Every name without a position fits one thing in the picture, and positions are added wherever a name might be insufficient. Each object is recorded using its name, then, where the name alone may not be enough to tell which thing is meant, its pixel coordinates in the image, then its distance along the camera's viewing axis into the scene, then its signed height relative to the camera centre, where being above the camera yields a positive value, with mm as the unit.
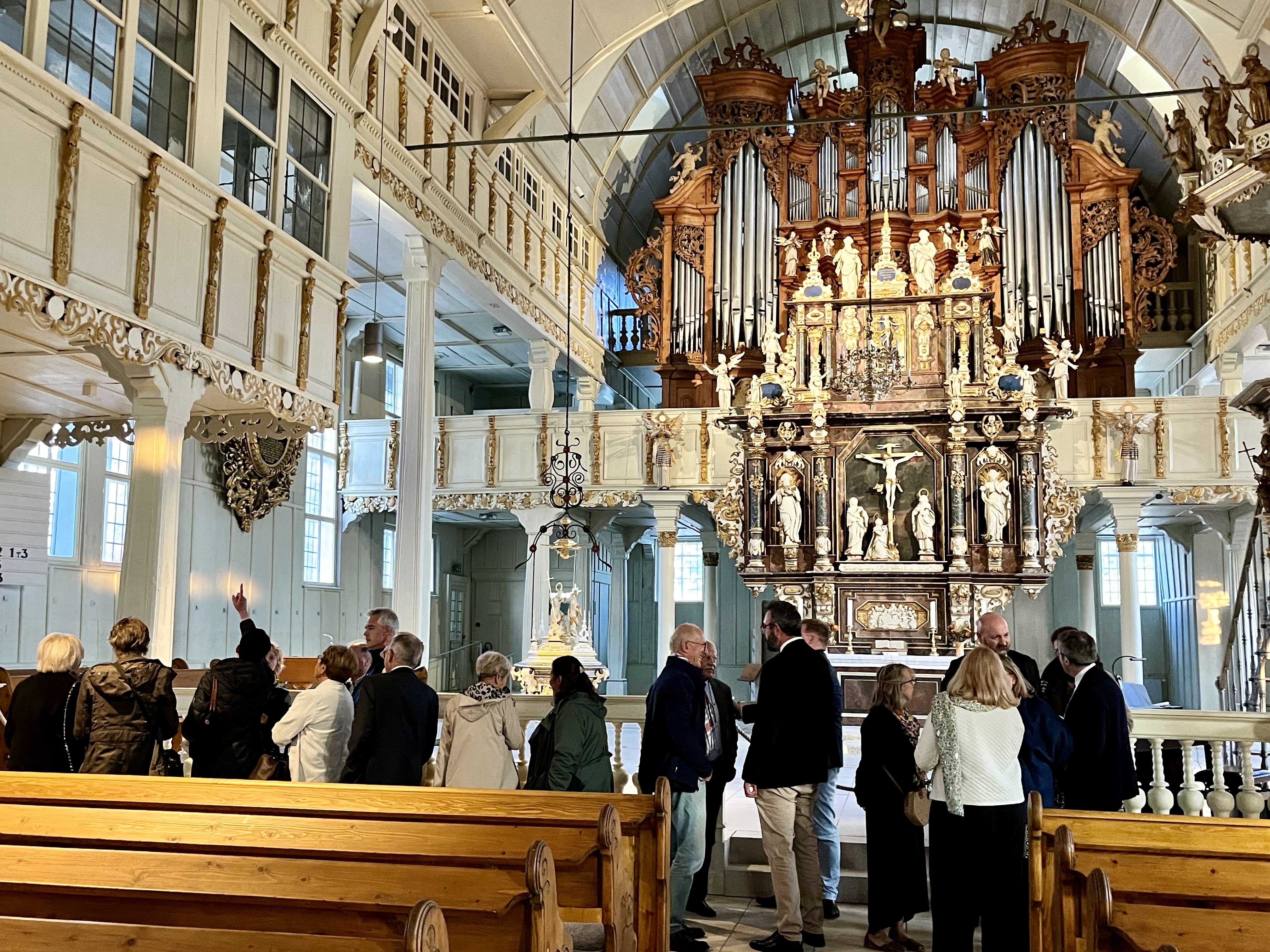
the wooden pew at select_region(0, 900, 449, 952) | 2605 -734
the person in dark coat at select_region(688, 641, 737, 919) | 6578 -853
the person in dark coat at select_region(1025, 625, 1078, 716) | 6453 -392
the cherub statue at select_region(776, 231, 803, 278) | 18000 +5531
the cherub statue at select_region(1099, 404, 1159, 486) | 16406 +2567
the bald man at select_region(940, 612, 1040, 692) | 6480 -104
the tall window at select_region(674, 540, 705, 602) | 26625 +969
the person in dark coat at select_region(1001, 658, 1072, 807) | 5344 -563
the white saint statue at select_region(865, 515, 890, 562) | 14812 +847
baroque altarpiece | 14789 +4419
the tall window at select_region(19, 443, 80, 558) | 12375 +1268
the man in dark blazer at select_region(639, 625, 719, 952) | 5730 -665
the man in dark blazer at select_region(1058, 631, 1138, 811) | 5641 -609
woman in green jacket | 5551 -605
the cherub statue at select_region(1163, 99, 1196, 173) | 7242 +2923
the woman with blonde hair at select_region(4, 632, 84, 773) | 5703 -520
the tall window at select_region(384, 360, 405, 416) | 21641 +4073
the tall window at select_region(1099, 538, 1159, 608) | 23766 +862
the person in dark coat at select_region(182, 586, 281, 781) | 6082 -543
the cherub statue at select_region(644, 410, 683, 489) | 17703 +2586
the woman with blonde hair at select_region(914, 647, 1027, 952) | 5039 -731
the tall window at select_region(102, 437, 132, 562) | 13445 +1305
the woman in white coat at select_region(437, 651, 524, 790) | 5898 -608
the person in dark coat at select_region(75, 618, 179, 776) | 5668 -467
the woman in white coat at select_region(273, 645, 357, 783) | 5977 -585
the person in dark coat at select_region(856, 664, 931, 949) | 5770 -969
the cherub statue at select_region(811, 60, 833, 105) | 19656 +8917
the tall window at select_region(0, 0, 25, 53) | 7707 +3855
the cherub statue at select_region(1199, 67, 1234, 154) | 6973 +2984
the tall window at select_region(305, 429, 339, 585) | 18359 +1592
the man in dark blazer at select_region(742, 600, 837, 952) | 5859 -758
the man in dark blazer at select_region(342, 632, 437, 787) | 5785 -572
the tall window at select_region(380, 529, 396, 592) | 20500 +944
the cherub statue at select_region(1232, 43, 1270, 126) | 6715 +3010
